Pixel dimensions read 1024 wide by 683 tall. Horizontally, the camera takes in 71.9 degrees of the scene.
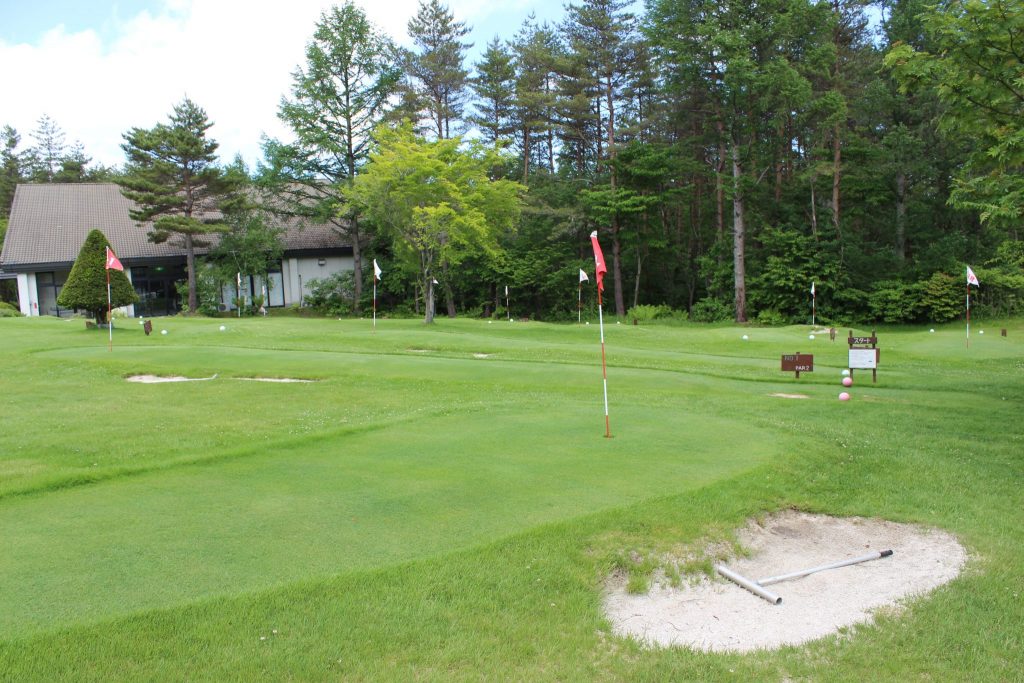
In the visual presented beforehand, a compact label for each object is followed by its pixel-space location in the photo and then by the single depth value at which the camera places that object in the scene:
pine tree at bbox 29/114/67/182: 75.05
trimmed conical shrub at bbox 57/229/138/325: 23.81
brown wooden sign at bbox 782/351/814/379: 16.23
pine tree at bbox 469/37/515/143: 43.94
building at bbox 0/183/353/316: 40.03
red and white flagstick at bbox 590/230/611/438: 8.73
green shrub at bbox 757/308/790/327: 36.19
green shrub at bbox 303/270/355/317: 43.81
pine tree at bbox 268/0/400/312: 41.19
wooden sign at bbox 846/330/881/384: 15.70
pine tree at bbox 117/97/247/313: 36.22
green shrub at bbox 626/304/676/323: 38.91
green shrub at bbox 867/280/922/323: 34.91
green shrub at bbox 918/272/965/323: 34.28
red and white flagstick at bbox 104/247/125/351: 21.29
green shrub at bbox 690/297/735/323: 38.38
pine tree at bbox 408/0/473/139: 44.06
